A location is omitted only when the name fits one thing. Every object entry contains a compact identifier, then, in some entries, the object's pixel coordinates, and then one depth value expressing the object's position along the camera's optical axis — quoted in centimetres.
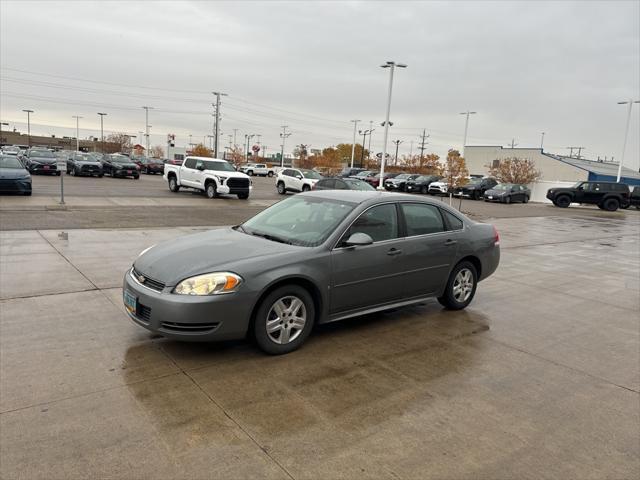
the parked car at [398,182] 3900
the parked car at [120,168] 3278
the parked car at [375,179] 4025
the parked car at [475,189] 3625
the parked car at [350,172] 5312
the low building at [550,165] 6556
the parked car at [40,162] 2920
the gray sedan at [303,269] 416
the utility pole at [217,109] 5663
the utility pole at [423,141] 9431
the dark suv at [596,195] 3247
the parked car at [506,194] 3431
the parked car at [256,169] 5966
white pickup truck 2245
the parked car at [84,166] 3153
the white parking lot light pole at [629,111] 4062
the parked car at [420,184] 3716
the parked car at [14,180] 1688
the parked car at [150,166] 4388
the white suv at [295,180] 2764
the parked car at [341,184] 2237
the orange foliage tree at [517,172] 4947
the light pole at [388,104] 3196
